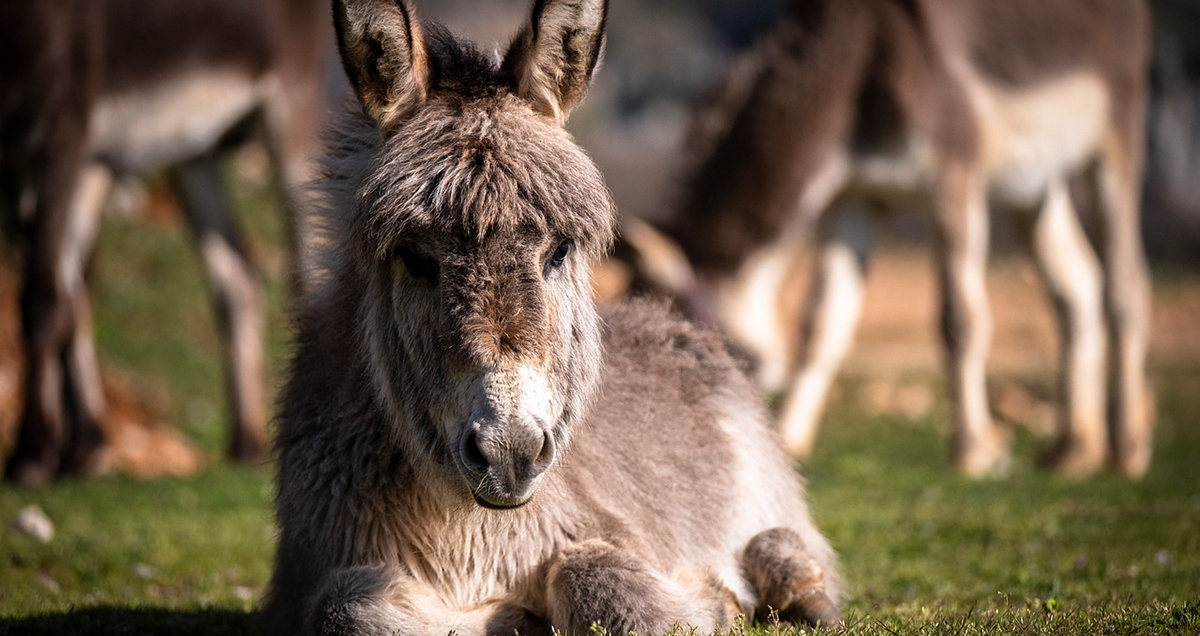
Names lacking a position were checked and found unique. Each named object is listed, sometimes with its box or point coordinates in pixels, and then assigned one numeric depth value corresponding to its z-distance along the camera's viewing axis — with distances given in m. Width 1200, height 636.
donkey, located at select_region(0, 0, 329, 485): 17.91
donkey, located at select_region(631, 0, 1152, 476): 21.19
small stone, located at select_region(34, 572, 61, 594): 12.25
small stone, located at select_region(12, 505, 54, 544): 14.46
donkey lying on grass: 7.62
